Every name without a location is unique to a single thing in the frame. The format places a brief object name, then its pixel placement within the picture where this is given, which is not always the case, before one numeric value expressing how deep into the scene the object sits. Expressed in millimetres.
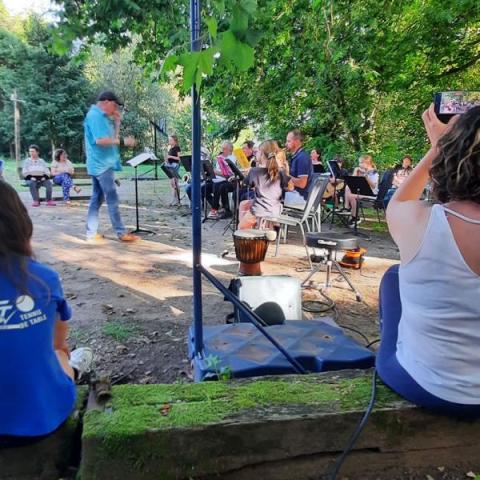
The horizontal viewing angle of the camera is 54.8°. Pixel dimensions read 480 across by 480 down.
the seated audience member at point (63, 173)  11438
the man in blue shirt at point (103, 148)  6406
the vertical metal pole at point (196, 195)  2158
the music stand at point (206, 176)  9047
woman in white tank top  1508
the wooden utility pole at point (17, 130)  20031
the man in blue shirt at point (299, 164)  6922
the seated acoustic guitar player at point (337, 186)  9452
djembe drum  4811
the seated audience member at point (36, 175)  10597
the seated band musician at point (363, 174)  9203
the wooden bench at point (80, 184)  11984
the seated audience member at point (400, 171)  9075
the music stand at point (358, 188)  8266
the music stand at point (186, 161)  9186
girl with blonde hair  6227
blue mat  2418
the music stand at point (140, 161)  7512
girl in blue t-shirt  1457
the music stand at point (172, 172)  10898
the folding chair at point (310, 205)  6281
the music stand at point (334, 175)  9233
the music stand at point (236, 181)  7000
